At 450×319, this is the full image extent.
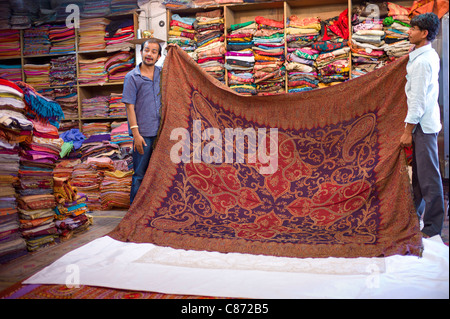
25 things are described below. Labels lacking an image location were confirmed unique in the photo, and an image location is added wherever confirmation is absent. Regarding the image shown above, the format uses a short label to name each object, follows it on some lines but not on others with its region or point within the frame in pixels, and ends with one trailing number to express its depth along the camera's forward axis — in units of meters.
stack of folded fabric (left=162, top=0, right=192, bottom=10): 4.43
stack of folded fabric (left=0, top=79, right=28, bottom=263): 2.34
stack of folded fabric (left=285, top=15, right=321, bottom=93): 4.13
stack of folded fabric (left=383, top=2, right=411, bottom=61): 3.88
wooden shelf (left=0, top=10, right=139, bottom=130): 4.70
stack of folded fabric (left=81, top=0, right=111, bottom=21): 4.66
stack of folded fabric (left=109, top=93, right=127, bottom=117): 4.70
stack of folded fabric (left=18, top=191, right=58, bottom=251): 2.54
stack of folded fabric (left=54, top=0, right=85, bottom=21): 4.80
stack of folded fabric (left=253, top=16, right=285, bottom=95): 4.22
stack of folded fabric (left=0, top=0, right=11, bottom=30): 4.88
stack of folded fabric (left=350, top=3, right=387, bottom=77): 3.94
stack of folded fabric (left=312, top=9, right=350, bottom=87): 4.02
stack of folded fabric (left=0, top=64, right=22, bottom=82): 5.00
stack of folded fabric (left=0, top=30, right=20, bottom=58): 4.93
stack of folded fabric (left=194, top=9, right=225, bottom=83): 4.36
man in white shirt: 2.36
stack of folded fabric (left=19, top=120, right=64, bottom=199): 2.59
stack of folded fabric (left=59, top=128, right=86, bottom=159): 4.32
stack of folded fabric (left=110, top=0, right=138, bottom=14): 4.61
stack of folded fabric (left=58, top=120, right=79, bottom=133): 4.88
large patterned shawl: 2.41
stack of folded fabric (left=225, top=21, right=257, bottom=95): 4.28
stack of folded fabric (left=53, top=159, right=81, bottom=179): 4.28
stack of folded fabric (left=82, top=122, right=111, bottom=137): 4.70
